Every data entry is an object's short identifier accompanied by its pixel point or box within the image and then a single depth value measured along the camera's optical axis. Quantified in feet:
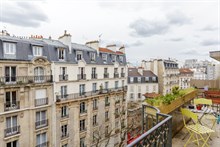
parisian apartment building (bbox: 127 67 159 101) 90.58
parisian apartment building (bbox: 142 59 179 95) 93.91
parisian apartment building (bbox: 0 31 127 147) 33.47
